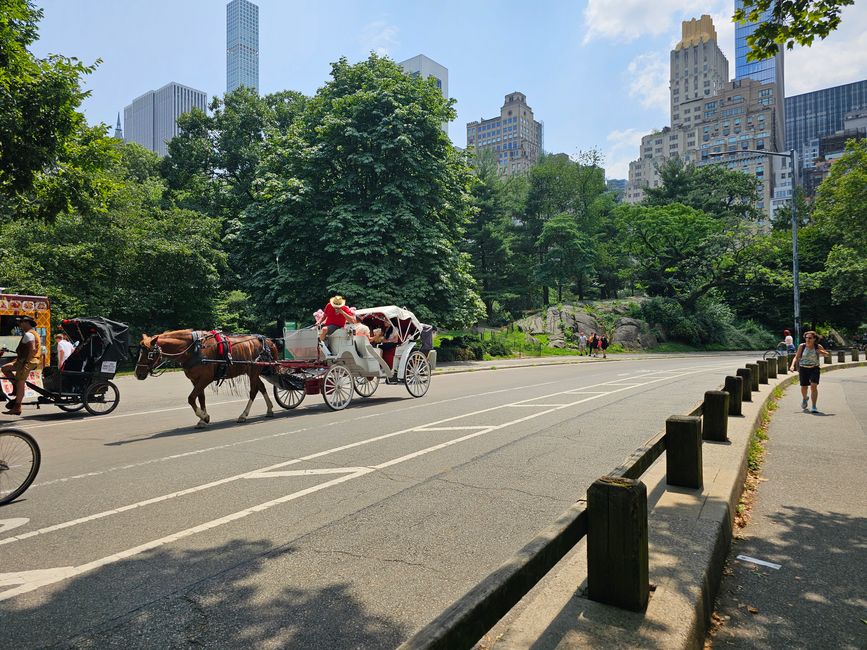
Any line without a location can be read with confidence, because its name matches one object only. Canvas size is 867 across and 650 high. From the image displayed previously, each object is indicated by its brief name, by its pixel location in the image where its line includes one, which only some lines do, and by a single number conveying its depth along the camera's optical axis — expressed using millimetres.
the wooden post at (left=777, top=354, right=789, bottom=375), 19297
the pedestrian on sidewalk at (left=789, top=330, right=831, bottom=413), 11867
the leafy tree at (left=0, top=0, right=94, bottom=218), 11913
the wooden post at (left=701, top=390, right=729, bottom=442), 7199
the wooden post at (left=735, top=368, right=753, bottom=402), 10703
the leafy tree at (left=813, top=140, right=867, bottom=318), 29797
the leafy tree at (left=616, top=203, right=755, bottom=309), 44469
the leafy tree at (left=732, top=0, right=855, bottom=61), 6844
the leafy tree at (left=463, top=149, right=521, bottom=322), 48031
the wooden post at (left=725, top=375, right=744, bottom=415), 8938
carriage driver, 12248
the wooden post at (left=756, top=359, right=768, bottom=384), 15117
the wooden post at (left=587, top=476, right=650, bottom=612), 2834
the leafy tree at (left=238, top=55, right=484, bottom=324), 25781
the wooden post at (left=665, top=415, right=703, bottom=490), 4961
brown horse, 9633
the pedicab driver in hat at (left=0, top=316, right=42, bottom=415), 10141
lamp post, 27420
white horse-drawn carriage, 11695
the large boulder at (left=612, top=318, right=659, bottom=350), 42500
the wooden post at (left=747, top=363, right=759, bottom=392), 12309
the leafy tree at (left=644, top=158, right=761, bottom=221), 57781
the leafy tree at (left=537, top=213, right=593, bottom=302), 48688
